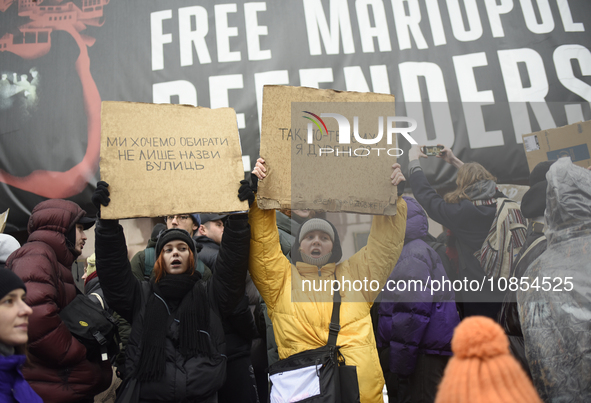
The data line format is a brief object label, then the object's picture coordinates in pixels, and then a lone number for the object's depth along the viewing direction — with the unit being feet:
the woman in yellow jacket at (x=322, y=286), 7.40
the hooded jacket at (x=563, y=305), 7.26
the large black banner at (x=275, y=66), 12.72
